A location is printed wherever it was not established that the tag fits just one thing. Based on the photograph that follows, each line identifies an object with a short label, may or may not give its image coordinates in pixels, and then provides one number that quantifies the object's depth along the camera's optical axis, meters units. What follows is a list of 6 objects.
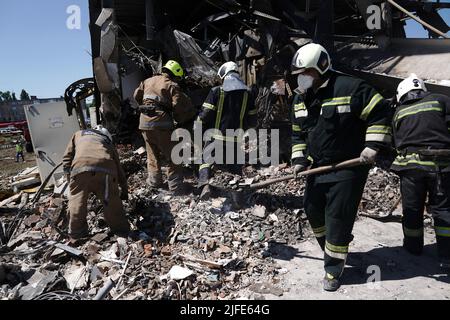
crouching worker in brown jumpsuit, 3.64
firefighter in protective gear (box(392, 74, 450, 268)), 3.08
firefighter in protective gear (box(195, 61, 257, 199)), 4.36
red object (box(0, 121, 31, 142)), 14.20
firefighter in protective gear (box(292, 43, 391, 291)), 2.68
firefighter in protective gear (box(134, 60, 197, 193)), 4.60
